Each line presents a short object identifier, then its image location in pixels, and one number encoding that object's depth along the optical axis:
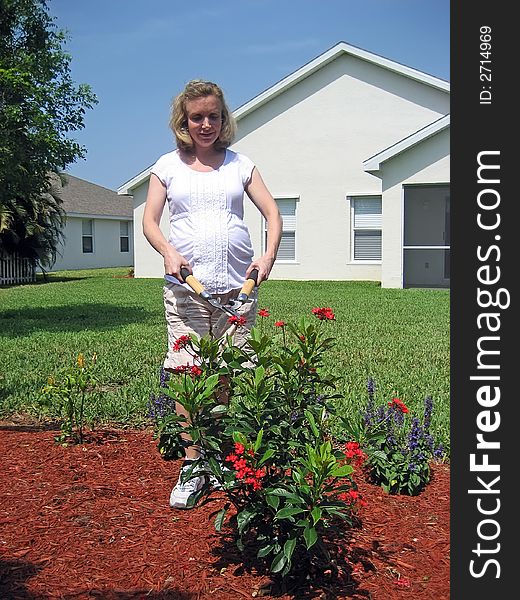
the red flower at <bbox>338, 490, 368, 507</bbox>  2.54
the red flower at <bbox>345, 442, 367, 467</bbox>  2.62
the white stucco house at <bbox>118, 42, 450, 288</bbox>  20.31
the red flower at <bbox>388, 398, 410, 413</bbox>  3.31
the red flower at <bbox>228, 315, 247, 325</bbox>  2.99
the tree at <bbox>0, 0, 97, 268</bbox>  10.09
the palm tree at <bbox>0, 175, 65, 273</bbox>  20.58
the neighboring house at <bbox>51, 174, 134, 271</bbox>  33.16
